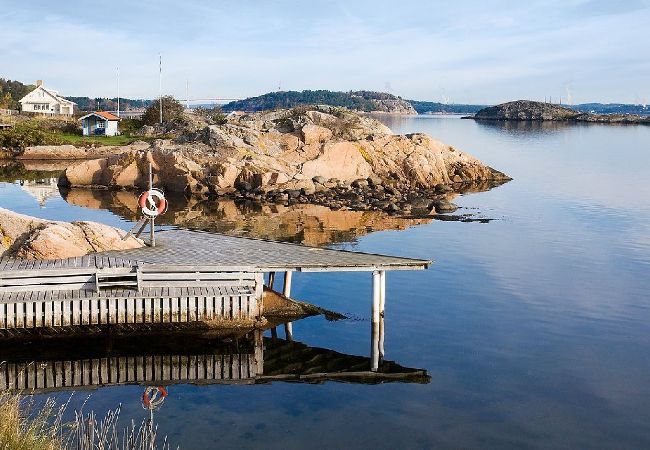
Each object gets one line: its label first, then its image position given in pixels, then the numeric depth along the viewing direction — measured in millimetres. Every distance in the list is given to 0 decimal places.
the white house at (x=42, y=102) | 134625
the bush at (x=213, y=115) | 83075
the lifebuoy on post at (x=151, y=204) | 24734
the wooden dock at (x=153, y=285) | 21266
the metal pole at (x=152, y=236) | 25738
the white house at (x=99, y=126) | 99562
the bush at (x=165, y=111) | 103875
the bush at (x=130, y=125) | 103988
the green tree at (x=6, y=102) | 134062
